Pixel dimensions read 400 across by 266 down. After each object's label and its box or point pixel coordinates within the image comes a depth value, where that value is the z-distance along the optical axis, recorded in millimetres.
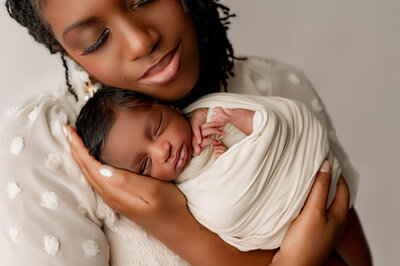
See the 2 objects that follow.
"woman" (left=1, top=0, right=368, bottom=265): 1009
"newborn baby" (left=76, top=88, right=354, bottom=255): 1072
